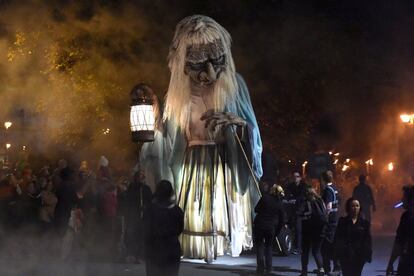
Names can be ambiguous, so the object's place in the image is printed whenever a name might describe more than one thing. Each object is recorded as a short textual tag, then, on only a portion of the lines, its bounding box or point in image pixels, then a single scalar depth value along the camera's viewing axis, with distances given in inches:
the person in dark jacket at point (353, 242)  385.7
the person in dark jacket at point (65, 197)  533.6
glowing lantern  455.2
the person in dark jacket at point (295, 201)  677.3
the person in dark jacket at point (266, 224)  514.9
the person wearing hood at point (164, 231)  358.9
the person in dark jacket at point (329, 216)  519.5
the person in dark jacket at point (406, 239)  370.0
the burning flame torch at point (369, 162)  1720.2
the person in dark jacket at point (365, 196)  761.0
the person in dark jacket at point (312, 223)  503.5
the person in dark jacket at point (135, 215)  548.7
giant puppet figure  567.5
